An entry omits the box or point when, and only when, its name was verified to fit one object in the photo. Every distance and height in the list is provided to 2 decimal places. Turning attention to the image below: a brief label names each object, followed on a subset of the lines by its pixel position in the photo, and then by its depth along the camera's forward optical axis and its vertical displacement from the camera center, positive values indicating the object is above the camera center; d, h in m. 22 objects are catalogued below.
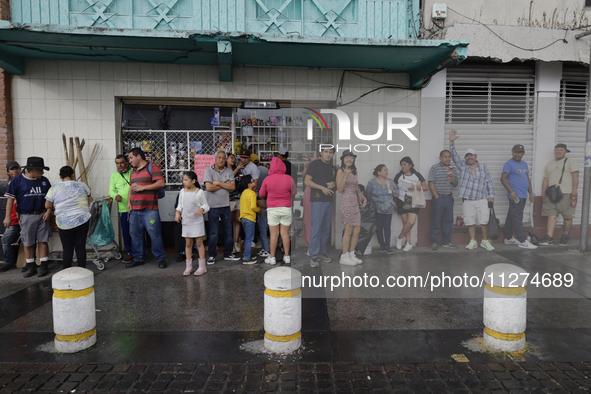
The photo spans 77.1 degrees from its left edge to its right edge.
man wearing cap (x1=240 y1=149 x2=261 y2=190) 7.31 +0.00
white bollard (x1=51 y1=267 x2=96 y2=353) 3.66 -1.44
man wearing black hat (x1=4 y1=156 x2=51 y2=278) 6.05 -0.74
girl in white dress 6.00 -0.72
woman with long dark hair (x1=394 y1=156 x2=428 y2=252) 7.54 -0.45
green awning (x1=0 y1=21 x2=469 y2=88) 5.87 +2.03
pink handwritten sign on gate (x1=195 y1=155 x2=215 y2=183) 8.11 +0.06
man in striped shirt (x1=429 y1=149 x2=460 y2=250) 7.77 -0.65
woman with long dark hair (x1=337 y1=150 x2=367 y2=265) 6.44 -0.65
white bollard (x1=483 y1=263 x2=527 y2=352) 3.63 -1.38
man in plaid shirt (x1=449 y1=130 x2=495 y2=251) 7.66 -0.51
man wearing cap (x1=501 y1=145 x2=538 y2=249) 7.99 -0.50
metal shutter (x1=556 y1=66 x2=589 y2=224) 8.55 +1.34
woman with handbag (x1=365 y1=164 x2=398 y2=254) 7.28 -0.61
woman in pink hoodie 6.35 -0.53
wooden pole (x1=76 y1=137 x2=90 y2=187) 7.11 +0.04
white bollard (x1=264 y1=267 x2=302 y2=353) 3.61 -1.41
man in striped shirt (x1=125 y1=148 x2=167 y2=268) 6.45 -0.67
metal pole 7.43 -0.63
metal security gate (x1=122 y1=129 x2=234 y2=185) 8.09 +0.43
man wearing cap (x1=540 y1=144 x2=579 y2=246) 8.03 -0.43
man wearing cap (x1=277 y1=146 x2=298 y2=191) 6.74 +0.06
